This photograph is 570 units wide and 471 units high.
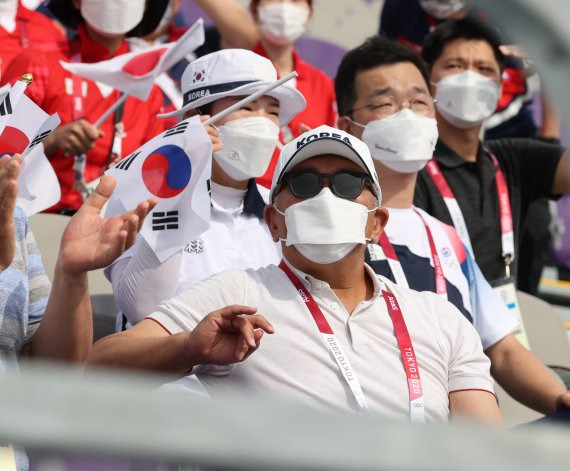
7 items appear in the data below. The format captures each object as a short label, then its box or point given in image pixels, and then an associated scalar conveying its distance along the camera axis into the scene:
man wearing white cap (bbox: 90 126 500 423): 4.75
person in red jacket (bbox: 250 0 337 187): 10.05
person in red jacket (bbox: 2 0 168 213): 7.88
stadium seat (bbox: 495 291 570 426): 8.76
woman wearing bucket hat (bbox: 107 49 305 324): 6.29
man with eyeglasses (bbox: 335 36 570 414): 6.58
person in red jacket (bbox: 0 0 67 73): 8.73
